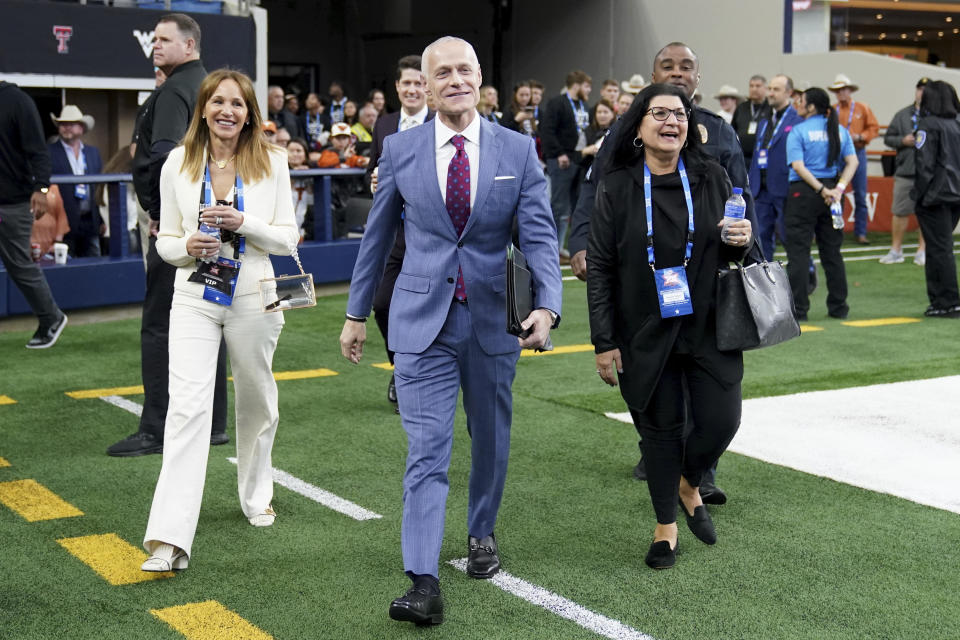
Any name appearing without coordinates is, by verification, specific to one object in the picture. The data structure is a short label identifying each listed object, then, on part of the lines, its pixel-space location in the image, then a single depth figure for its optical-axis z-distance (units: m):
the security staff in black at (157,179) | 6.23
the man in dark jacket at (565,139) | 15.88
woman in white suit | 4.96
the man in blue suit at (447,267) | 4.41
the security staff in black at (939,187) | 11.30
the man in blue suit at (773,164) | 12.83
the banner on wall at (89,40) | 15.78
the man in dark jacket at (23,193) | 9.23
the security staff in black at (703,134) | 5.47
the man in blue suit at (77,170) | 11.27
